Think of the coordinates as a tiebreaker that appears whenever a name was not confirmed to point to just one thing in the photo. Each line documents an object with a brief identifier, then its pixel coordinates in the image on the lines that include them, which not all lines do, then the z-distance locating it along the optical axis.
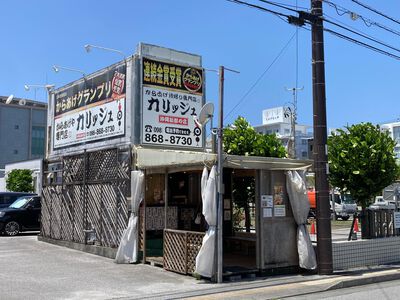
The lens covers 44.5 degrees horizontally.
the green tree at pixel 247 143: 17.64
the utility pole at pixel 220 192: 10.27
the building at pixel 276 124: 117.06
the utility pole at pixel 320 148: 11.27
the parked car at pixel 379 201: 44.19
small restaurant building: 11.19
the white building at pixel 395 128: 122.38
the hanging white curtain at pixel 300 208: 11.34
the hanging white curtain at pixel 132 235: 12.73
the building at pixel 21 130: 74.12
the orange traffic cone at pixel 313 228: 17.45
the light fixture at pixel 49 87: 18.77
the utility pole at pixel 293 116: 34.38
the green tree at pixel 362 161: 13.20
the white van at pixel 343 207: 38.78
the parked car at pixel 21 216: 20.95
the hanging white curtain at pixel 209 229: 10.16
